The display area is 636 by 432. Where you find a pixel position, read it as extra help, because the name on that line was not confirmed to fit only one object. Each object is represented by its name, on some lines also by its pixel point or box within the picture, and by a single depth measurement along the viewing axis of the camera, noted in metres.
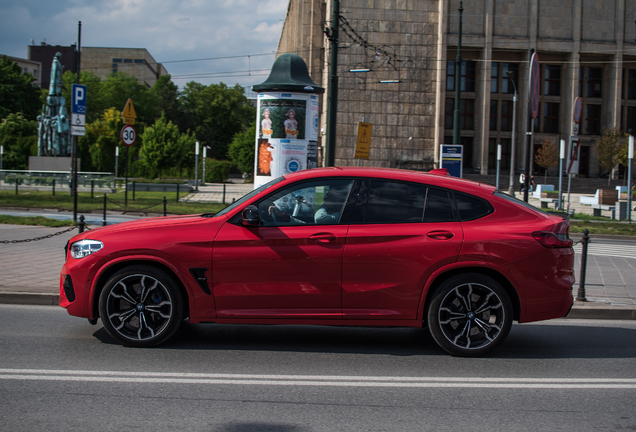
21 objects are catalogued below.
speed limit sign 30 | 22.62
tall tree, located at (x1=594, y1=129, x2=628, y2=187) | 49.03
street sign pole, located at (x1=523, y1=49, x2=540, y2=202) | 10.75
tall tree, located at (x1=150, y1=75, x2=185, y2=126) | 102.62
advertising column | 15.25
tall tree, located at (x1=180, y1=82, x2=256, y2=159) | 99.69
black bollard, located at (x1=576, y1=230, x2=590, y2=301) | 8.07
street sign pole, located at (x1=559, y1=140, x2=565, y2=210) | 24.84
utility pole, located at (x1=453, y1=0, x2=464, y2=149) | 24.08
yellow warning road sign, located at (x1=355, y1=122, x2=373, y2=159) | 16.50
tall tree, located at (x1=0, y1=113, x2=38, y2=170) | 57.00
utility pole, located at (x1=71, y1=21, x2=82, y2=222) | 28.69
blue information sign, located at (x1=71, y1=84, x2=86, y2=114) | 15.09
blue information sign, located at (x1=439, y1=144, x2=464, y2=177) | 15.98
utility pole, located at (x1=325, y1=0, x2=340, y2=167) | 15.64
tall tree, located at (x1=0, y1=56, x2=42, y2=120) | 84.38
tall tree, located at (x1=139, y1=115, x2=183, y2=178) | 52.78
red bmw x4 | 5.32
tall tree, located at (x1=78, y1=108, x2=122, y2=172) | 64.44
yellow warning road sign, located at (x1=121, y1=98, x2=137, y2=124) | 23.91
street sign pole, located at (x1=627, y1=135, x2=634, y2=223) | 22.02
